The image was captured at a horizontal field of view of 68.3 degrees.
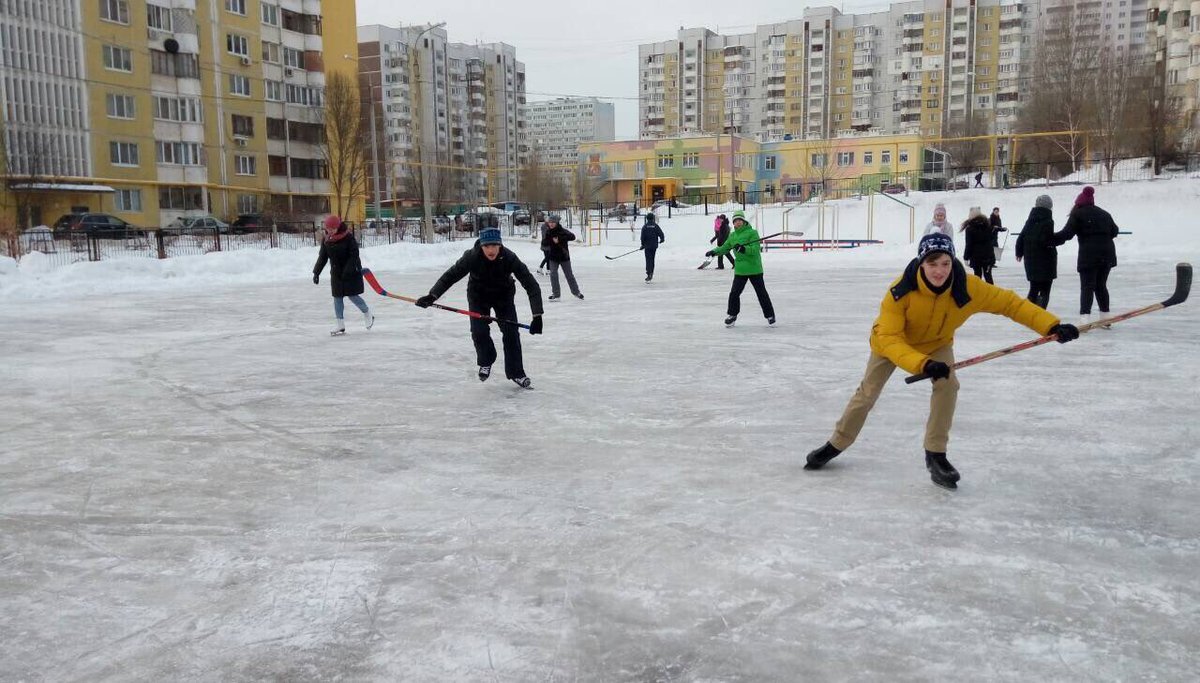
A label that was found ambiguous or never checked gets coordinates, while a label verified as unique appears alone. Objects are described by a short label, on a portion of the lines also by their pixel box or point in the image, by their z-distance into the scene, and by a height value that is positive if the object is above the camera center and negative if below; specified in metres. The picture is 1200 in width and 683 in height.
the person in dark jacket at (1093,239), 9.98 -0.14
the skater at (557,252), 15.10 -0.31
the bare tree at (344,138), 49.19 +5.64
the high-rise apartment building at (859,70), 90.00 +17.27
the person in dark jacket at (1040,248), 10.73 -0.25
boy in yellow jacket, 4.38 -0.48
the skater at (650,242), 18.66 -0.20
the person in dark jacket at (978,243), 13.12 -0.22
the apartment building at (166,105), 38.16 +6.74
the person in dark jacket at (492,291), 7.46 -0.48
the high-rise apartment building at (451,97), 95.31 +16.12
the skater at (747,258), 10.87 -0.33
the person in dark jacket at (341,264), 11.23 -0.35
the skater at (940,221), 12.29 +0.11
